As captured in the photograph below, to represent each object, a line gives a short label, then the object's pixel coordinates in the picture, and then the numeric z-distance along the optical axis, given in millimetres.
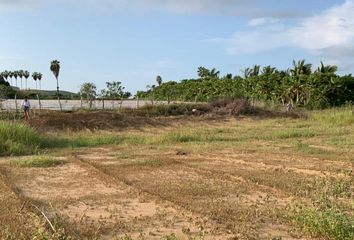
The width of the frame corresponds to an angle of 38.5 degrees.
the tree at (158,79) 77138
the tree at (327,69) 48281
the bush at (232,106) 33844
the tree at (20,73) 95225
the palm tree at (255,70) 59647
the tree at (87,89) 42547
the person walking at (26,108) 25856
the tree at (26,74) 95281
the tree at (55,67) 64125
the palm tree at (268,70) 52641
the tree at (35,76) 89150
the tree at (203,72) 69306
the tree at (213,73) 68019
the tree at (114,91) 49019
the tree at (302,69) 48844
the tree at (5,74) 94419
